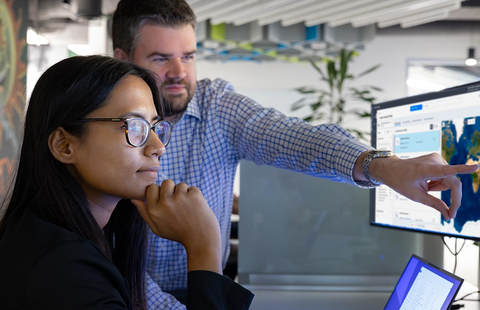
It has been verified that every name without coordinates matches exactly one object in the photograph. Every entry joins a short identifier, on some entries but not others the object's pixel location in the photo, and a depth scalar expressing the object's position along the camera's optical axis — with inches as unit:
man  61.3
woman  38.2
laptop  46.7
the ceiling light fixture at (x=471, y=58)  366.9
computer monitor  52.1
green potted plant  215.3
